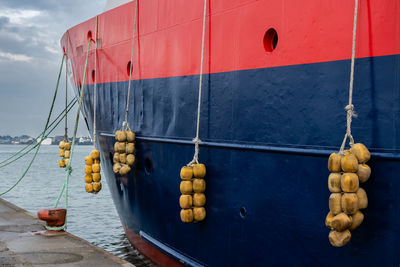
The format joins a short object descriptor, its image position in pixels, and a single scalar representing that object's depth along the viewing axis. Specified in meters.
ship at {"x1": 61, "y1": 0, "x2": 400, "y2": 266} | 3.48
